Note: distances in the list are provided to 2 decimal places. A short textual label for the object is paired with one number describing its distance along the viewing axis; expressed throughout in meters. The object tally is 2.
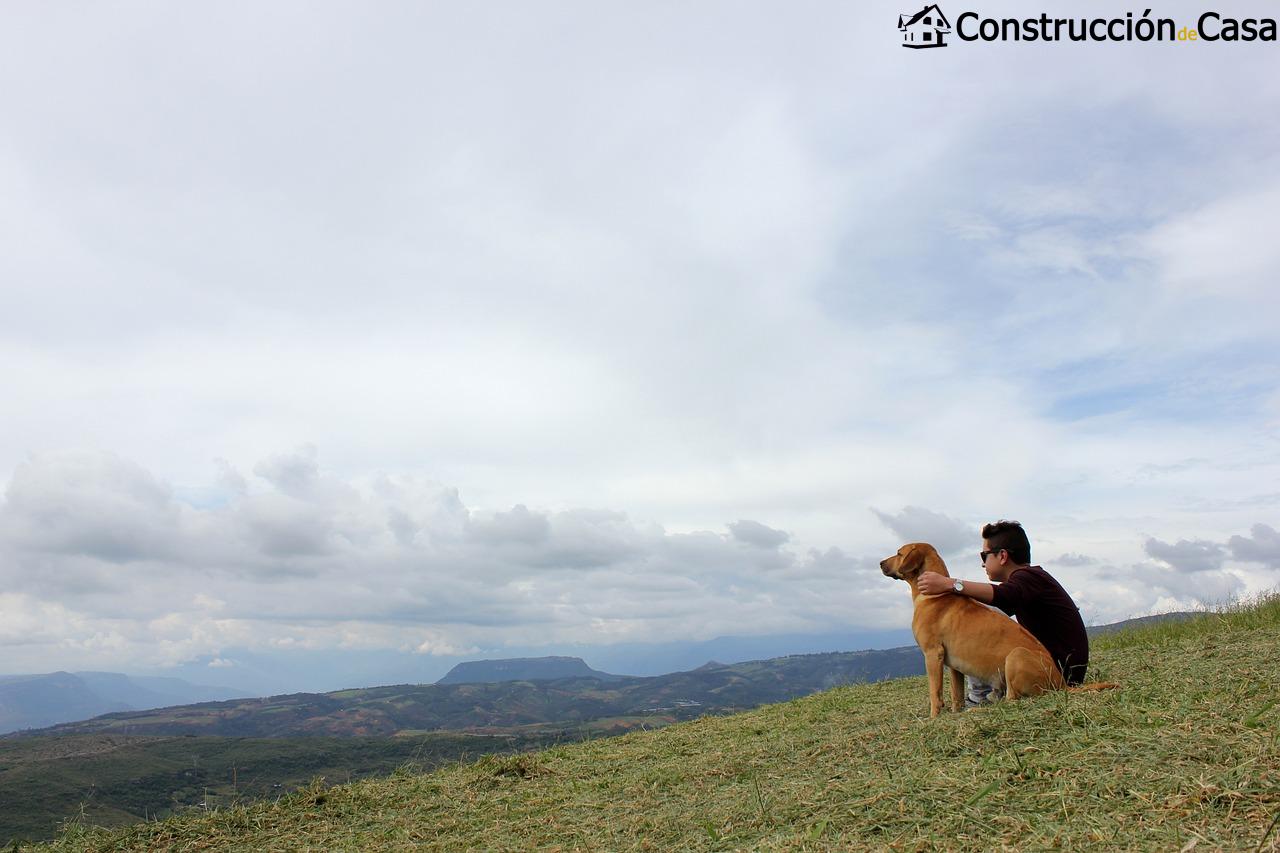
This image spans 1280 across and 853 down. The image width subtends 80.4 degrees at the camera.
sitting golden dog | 6.65
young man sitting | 7.29
